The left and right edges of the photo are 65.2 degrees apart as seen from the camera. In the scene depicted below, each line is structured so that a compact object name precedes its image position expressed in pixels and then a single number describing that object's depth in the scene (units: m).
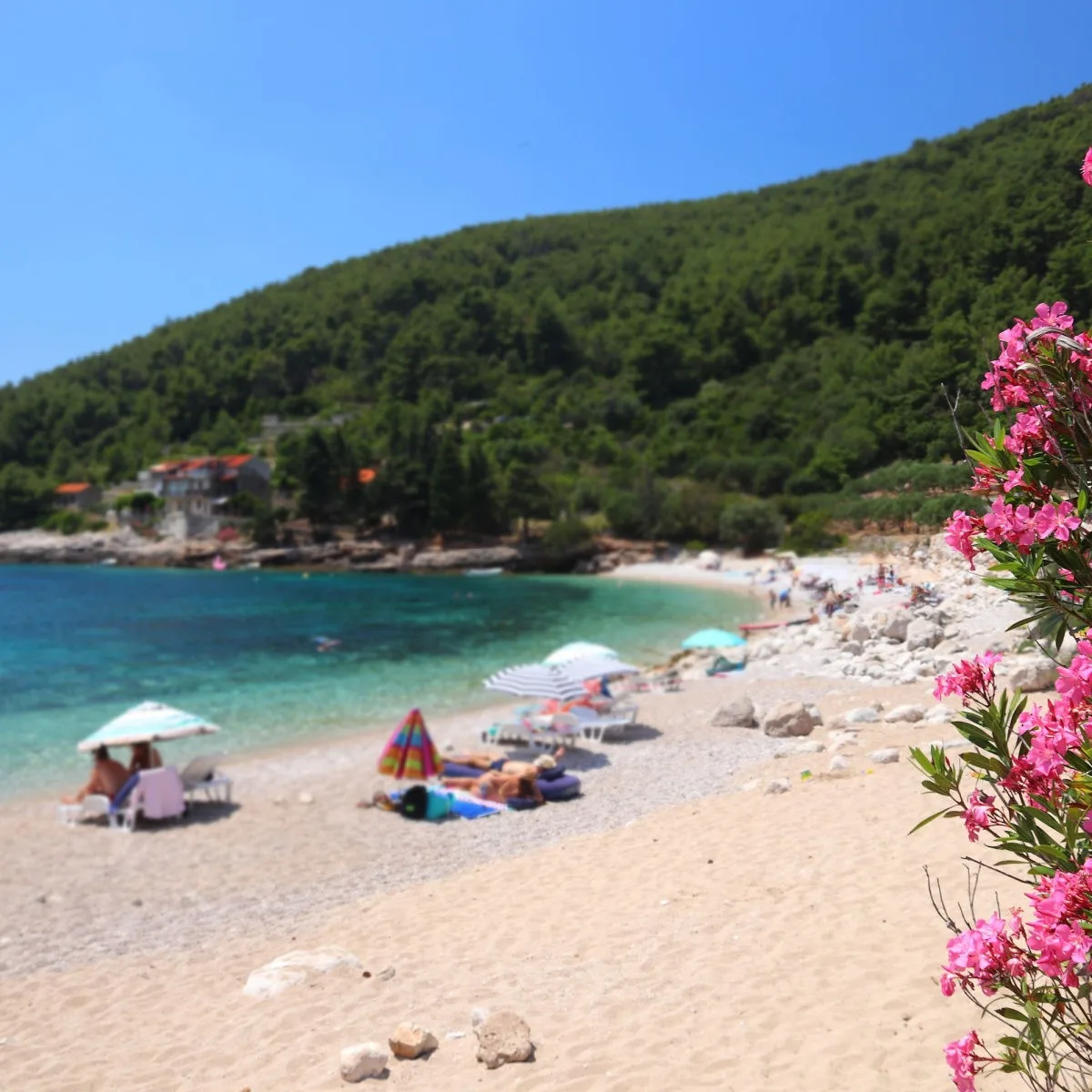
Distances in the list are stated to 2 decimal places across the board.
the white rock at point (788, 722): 11.38
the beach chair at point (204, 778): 11.04
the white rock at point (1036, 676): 9.73
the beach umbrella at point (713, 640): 20.31
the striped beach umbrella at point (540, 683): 13.00
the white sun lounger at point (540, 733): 12.77
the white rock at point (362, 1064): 4.27
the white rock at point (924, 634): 14.33
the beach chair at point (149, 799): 10.34
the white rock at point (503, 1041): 4.22
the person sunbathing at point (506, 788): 10.42
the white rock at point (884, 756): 8.41
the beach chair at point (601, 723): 13.33
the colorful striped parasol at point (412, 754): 11.50
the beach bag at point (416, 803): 10.30
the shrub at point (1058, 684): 2.02
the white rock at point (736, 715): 12.76
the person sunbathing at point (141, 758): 11.38
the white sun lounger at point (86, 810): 10.54
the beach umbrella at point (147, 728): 10.98
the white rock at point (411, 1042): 4.42
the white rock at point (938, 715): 9.82
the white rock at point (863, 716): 10.69
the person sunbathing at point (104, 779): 10.89
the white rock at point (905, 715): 10.29
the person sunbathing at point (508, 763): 10.80
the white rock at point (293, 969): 5.55
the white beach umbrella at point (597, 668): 14.30
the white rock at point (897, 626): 15.42
